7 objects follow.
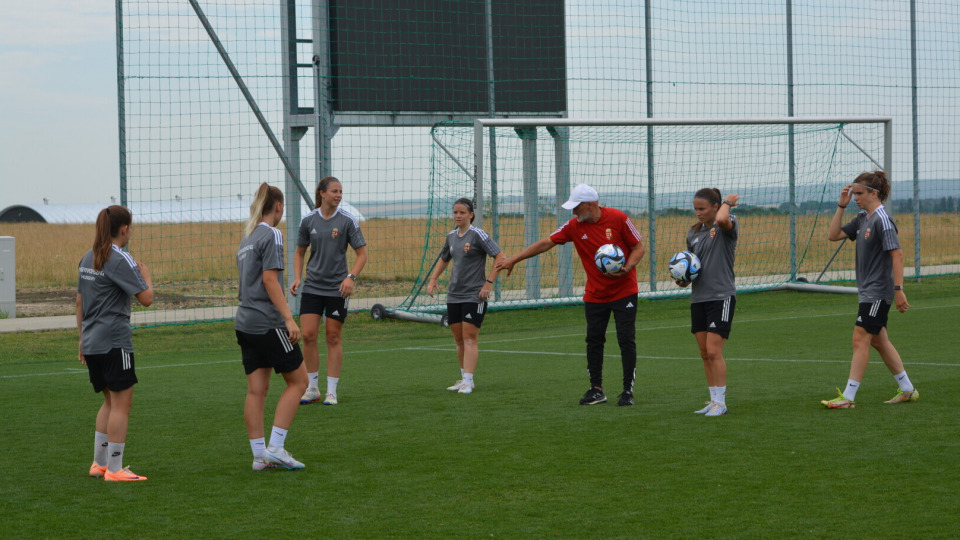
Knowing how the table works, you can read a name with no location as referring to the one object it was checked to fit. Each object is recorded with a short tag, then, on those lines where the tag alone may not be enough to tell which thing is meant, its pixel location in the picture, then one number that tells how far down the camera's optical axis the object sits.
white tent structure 164.12
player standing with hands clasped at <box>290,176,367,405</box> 18.80
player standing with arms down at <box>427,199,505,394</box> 19.86
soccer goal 36.22
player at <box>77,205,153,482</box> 12.93
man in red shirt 17.70
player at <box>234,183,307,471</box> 13.12
